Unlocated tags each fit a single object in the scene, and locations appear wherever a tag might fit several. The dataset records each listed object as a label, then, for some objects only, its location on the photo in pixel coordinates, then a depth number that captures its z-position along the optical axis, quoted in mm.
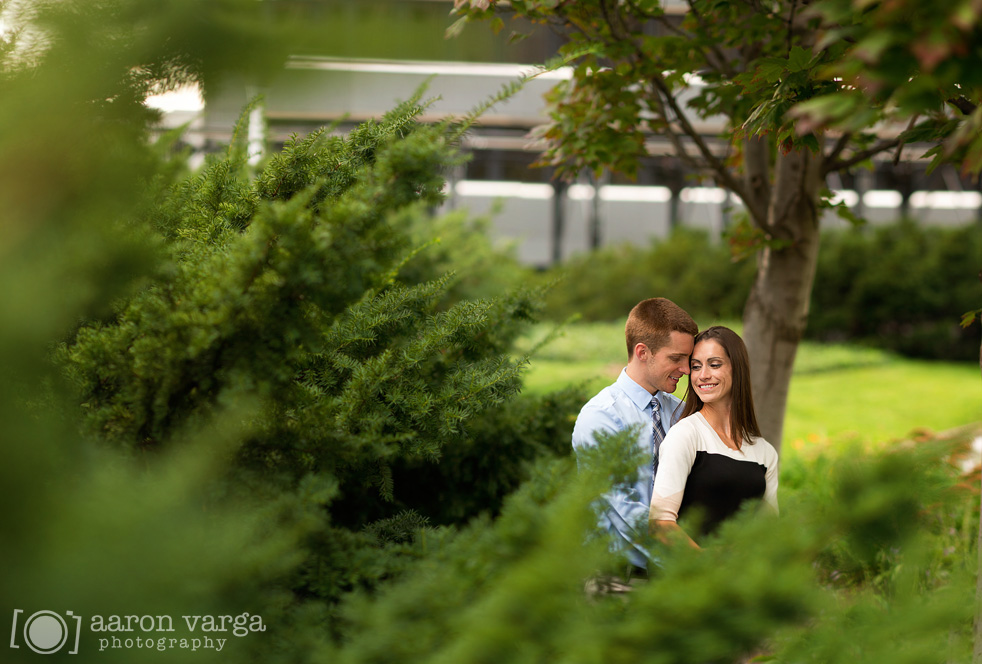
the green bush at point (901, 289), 26609
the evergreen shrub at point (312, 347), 2936
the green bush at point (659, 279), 28953
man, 4863
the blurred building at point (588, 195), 31609
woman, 4453
